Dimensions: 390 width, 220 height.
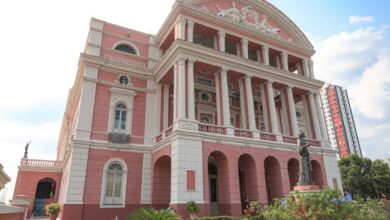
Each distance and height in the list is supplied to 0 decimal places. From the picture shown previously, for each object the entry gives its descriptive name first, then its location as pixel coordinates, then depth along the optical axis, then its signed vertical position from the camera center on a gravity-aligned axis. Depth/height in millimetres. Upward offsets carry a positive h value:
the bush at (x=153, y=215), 9938 -541
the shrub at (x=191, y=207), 13781 -343
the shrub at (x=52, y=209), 15562 -363
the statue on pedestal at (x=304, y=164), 12203 +1552
